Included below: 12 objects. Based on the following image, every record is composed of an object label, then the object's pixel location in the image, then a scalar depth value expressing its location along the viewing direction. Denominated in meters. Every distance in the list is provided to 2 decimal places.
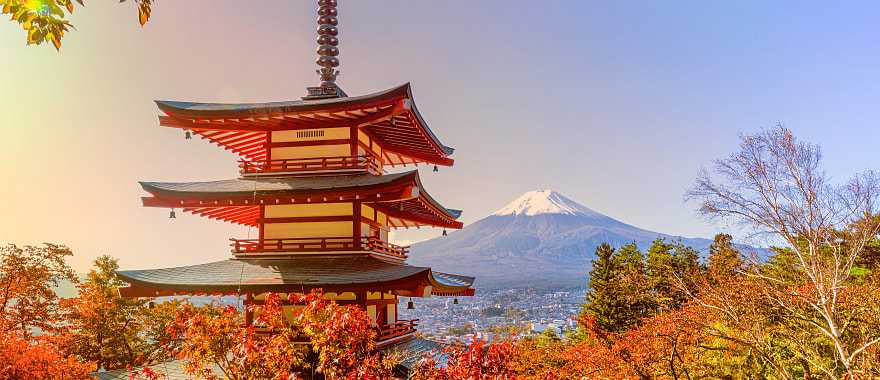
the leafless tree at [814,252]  13.33
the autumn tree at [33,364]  13.45
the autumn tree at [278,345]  10.00
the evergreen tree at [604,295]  35.59
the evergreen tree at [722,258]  27.42
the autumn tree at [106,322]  23.62
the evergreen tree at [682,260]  32.92
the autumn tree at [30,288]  21.53
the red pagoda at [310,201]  14.36
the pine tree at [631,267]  34.97
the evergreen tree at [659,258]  34.77
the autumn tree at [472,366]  9.65
